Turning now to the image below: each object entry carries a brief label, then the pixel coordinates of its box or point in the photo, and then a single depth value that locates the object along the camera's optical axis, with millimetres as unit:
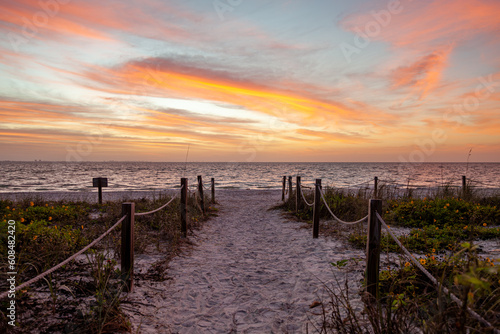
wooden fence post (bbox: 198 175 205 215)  11133
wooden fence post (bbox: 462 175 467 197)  11367
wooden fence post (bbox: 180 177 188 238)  7531
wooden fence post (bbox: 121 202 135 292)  4176
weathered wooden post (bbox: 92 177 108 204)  13297
